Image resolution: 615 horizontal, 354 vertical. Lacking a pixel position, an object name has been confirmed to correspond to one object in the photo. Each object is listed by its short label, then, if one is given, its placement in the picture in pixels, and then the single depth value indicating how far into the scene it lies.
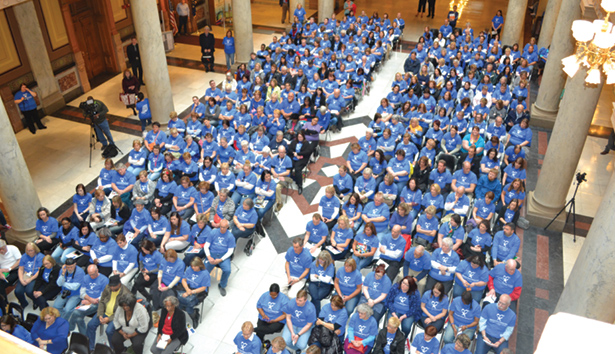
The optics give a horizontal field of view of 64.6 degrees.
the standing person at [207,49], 17.55
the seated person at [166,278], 8.08
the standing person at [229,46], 17.50
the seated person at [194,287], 8.00
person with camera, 12.42
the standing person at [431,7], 24.95
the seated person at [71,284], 7.99
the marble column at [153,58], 12.15
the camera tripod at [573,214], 9.83
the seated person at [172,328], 7.26
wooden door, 16.42
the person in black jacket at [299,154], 11.41
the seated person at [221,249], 8.63
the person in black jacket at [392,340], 6.81
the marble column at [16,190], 9.10
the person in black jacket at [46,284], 8.35
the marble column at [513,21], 17.81
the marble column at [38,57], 13.80
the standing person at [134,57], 16.45
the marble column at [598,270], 6.02
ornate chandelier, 5.37
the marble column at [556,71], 11.57
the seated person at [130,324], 7.30
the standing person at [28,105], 13.55
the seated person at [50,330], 7.11
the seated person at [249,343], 6.85
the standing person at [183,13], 20.84
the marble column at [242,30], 16.89
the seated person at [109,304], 7.64
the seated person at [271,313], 7.52
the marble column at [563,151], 9.14
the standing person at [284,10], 23.70
